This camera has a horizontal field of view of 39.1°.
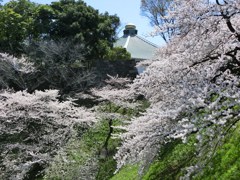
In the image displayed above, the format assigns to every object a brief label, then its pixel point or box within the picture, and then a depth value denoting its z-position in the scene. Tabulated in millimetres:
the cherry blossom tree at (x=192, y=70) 5321
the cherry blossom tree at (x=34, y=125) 12594
